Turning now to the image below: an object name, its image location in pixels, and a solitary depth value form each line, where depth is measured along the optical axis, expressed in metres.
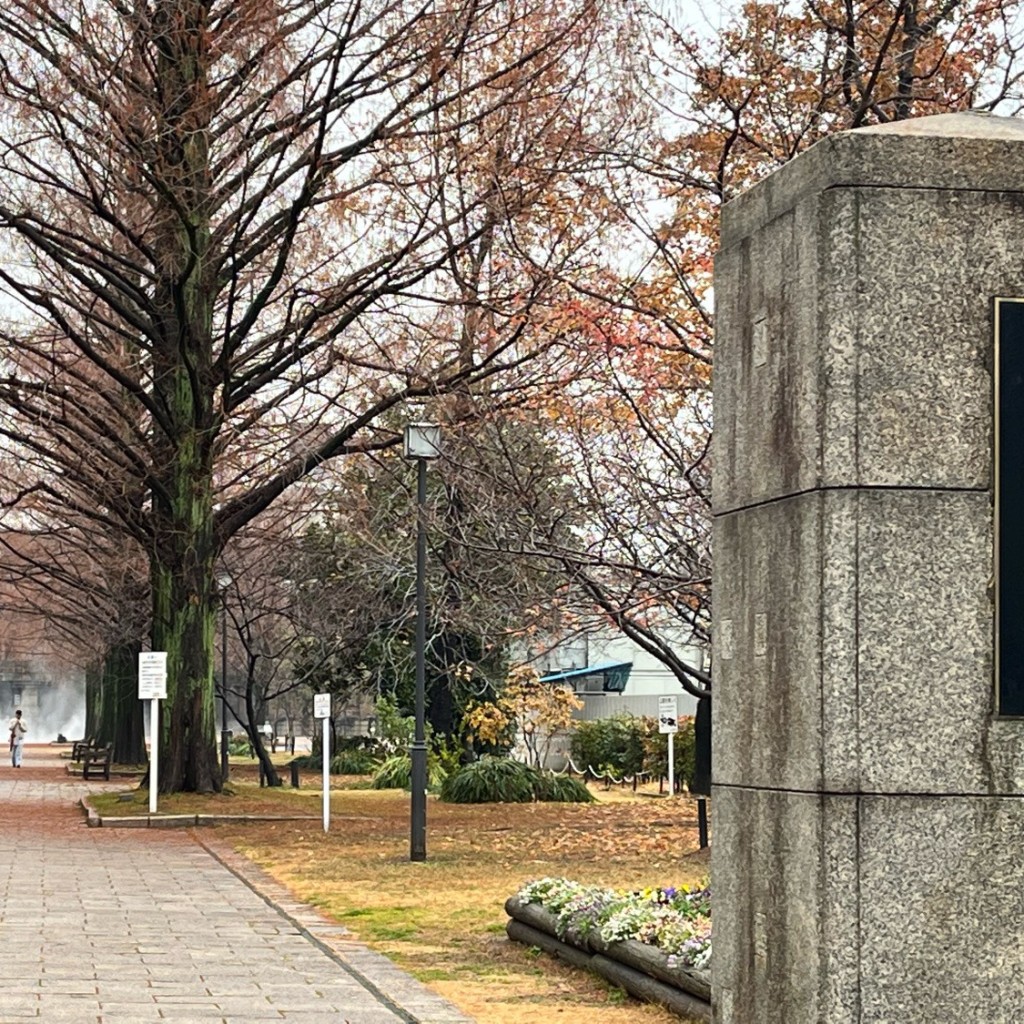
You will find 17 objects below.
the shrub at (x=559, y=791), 32.75
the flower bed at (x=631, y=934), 9.80
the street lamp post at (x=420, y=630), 19.33
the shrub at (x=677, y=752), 38.94
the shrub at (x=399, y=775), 37.69
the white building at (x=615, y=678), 51.75
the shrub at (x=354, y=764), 46.50
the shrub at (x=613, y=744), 42.09
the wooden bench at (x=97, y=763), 43.31
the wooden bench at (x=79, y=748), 55.31
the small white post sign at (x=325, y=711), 23.52
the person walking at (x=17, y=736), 52.84
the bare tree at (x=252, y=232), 22.52
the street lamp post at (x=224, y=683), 38.62
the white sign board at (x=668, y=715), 33.16
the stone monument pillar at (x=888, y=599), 5.62
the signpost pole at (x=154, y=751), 26.00
